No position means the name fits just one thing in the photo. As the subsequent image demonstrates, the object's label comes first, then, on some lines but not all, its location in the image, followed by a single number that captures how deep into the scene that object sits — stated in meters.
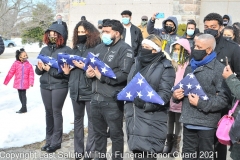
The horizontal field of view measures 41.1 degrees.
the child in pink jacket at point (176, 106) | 4.59
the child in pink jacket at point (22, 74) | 7.25
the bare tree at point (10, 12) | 13.95
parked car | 34.40
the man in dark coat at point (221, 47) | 3.97
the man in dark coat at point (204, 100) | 3.50
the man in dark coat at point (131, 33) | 6.92
